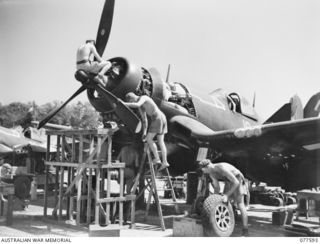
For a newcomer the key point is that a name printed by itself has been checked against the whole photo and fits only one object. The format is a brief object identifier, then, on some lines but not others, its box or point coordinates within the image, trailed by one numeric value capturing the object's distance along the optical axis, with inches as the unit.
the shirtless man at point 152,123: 309.7
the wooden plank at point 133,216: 309.8
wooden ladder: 307.0
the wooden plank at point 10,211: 307.9
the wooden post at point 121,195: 308.5
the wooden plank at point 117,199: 294.9
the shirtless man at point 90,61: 298.2
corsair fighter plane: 315.6
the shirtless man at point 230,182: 278.1
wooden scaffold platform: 299.9
